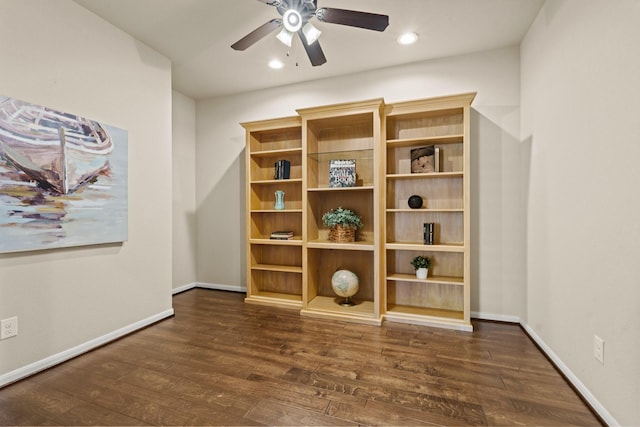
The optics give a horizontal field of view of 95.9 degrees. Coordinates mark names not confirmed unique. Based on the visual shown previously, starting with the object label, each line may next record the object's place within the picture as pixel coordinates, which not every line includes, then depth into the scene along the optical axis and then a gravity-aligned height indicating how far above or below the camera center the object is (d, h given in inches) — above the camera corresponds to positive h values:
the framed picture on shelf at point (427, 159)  115.1 +21.7
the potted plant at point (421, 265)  114.8 -21.2
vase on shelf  140.6 +6.2
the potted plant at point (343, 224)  122.1 -4.6
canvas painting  73.8 +9.9
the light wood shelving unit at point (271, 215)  140.3 -1.0
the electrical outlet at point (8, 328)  72.8 -29.3
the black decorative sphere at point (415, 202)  117.0 +4.5
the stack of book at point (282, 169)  139.3 +21.3
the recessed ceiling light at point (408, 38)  106.1 +65.5
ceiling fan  73.4 +51.1
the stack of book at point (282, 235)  138.6 -10.6
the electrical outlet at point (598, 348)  61.5 -29.5
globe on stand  122.2 -29.8
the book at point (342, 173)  123.0 +17.1
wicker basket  123.1 -8.9
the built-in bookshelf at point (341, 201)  115.3 +5.6
